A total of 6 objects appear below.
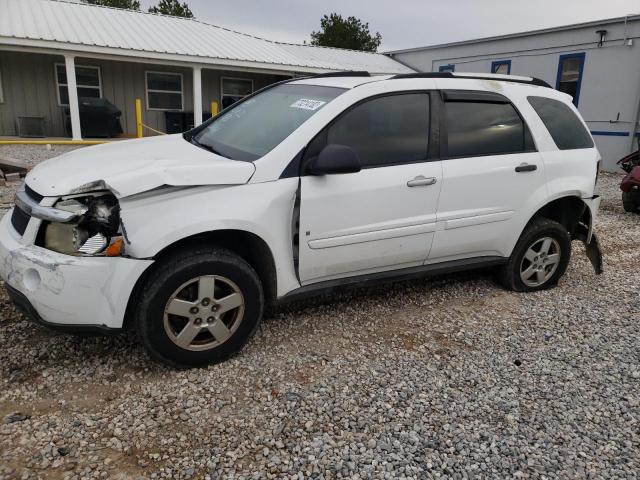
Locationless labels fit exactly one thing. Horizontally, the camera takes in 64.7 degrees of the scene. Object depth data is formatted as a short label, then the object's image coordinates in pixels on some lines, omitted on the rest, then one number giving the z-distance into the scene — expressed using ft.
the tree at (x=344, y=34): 125.90
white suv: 9.30
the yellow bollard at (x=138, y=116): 46.03
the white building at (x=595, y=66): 45.19
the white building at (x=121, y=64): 44.62
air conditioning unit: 46.75
